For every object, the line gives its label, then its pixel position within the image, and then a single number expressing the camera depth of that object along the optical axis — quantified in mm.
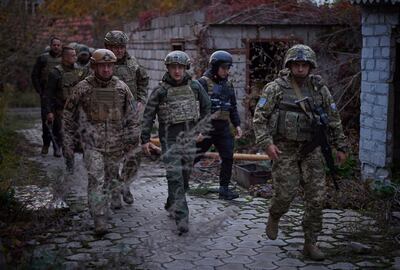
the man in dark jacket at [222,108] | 7327
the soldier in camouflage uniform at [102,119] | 6098
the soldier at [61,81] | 9203
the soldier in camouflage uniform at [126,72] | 7246
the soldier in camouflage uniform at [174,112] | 6055
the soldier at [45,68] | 10648
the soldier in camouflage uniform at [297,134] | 5285
